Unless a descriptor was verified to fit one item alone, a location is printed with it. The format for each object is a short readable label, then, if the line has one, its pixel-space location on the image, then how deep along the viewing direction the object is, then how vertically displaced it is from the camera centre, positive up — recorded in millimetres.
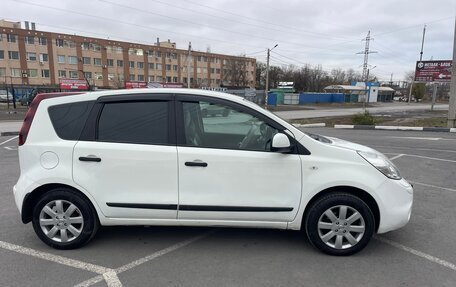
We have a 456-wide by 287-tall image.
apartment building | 58469 +5482
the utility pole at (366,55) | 69875 +7861
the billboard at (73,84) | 32594 +248
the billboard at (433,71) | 29828 +2050
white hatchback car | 3289 -841
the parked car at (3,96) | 39466 -1278
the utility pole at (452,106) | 17439 -678
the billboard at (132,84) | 33972 +371
